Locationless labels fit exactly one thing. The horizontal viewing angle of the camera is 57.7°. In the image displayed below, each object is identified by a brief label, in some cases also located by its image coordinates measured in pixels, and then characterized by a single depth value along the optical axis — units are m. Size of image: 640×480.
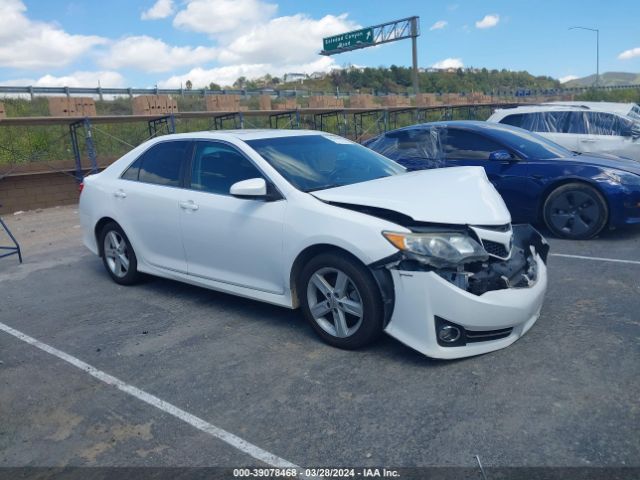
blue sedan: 6.57
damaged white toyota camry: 3.50
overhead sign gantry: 37.00
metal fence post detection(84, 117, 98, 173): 12.59
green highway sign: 41.31
